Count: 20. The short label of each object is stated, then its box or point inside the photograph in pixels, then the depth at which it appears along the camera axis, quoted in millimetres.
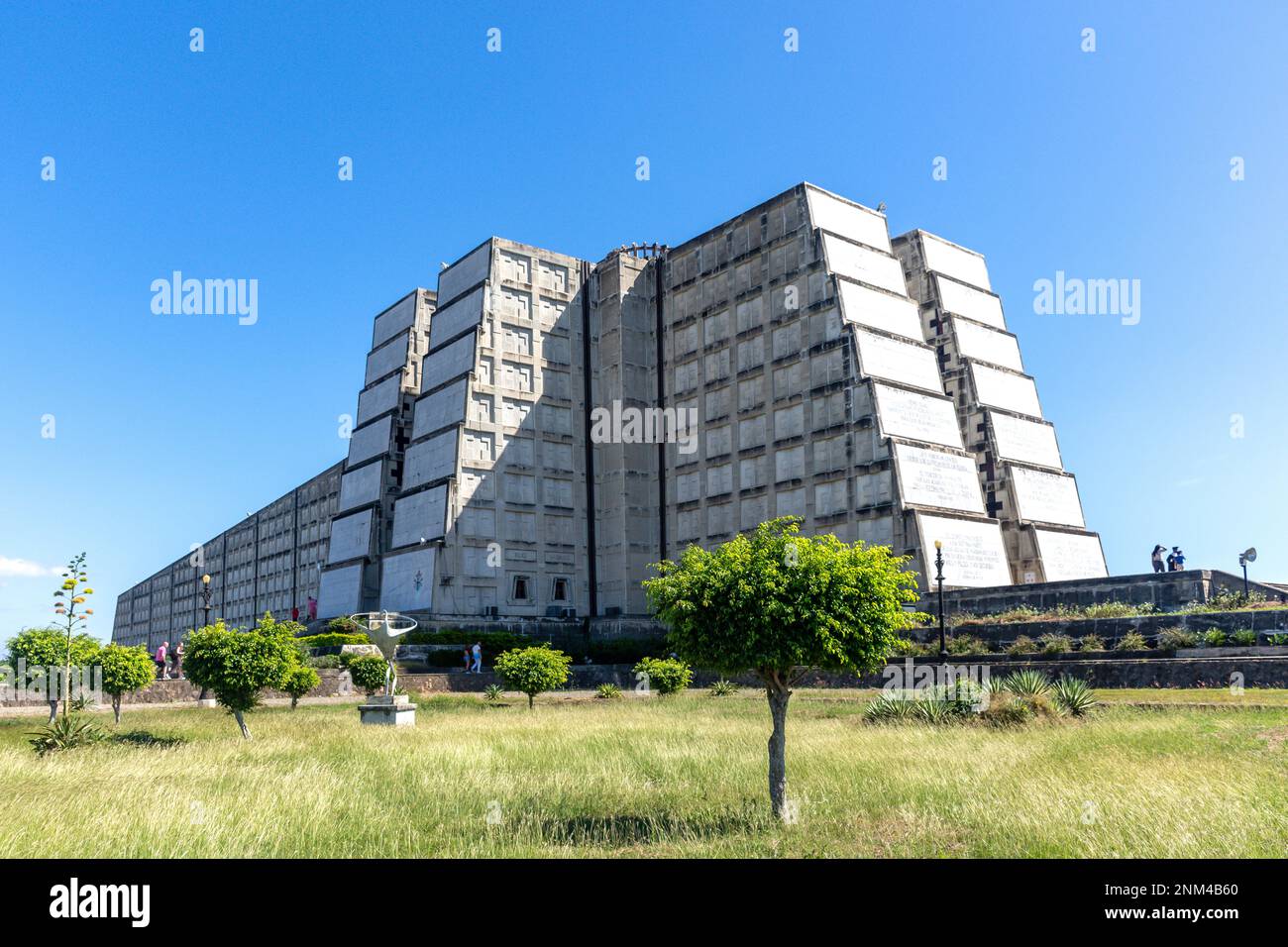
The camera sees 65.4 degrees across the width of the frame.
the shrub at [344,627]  52094
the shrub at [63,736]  21266
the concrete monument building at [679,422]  56719
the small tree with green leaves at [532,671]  35875
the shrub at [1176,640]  32062
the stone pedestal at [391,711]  28594
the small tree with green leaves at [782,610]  12906
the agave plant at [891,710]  24578
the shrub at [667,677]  39375
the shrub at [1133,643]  33219
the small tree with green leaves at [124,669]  28969
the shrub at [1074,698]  23578
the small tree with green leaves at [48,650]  28969
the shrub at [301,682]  33334
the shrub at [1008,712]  22406
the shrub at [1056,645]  35031
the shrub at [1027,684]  25109
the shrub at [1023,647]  36875
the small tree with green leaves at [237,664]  25828
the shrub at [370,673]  39500
